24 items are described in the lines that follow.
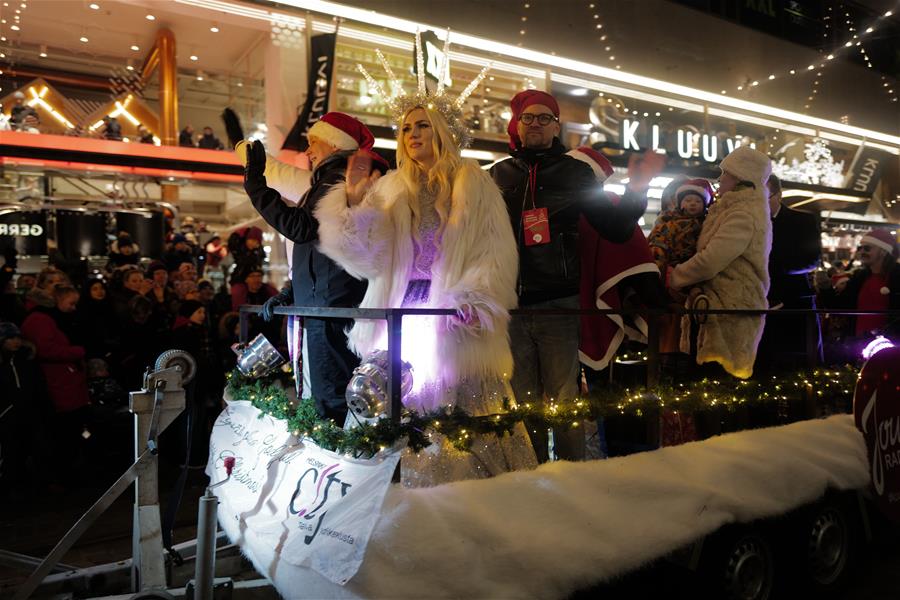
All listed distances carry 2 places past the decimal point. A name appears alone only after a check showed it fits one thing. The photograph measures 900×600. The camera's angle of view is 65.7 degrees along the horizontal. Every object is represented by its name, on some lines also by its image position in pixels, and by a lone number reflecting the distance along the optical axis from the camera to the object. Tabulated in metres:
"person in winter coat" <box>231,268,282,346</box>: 7.06
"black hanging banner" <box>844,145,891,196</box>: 16.98
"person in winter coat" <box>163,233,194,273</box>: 9.08
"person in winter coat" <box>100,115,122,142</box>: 10.62
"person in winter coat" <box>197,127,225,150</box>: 11.74
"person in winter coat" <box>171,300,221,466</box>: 5.91
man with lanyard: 3.45
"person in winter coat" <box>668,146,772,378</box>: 4.10
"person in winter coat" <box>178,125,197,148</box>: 11.63
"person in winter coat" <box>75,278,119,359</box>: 6.24
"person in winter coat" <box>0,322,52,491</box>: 5.47
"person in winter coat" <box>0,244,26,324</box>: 6.39
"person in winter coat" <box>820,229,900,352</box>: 5.96
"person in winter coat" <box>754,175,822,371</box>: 4.54
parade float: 2.28
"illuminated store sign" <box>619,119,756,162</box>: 11.57
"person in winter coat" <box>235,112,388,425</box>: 3.23
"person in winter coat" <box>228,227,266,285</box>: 7.18
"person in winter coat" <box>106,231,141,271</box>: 8.77
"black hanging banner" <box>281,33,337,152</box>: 8.84
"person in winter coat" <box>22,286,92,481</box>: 5.76
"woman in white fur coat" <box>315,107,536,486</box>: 2.92
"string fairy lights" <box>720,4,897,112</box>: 15.02
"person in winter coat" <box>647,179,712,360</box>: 4.37
